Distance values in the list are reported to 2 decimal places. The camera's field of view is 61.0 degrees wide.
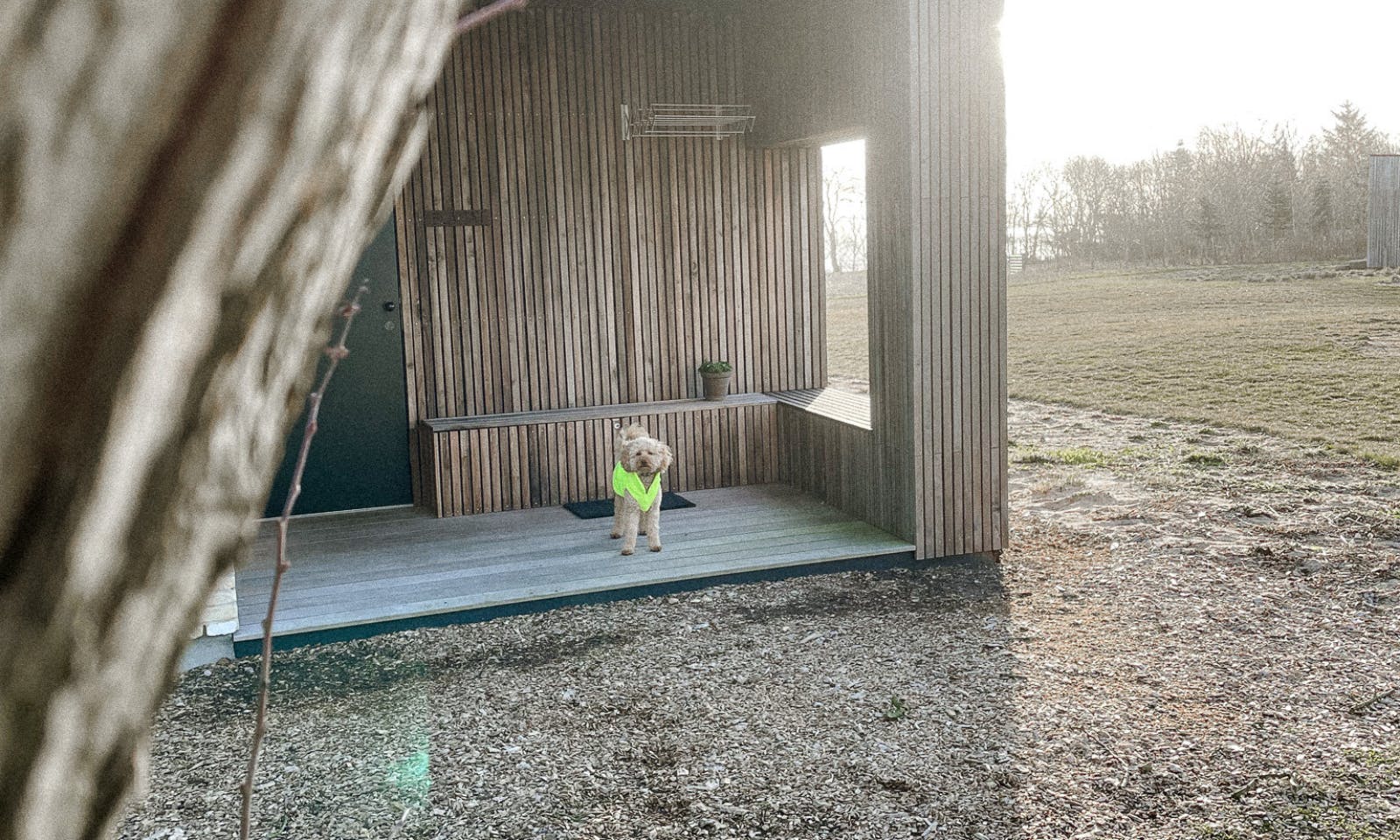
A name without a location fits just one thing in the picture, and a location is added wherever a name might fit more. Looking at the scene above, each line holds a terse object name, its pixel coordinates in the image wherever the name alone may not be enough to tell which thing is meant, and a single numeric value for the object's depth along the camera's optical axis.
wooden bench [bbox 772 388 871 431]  6.49
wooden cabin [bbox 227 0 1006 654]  5.55
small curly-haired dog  5.62
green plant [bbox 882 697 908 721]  4.05
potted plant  7.49
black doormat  6.75
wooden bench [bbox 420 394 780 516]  6.82
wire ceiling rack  7.24
